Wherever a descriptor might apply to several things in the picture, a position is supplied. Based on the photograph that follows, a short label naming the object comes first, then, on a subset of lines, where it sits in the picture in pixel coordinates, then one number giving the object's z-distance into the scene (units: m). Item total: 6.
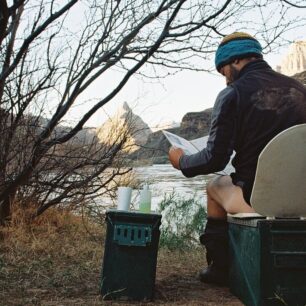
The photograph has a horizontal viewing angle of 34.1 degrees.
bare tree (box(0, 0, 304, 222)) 4.08
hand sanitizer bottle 2.64
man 2.36
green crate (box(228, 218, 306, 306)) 2.21
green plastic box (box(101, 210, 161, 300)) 2.47
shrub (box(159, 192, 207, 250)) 4.61
